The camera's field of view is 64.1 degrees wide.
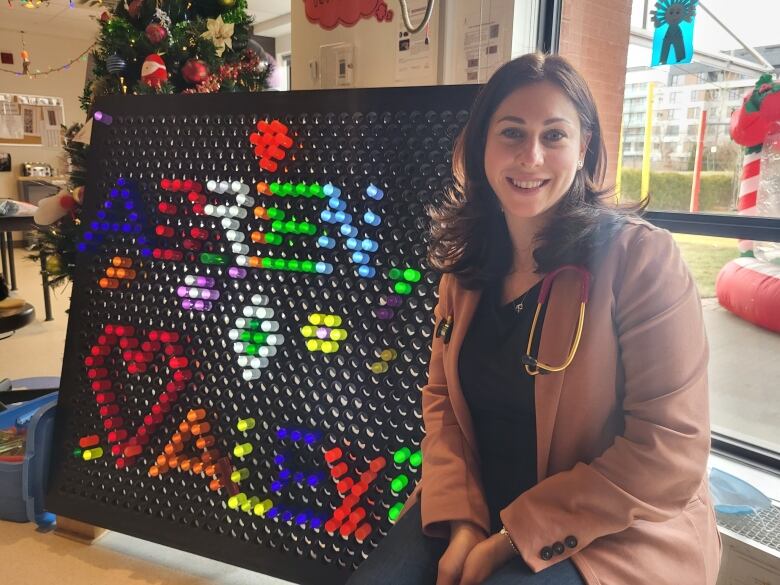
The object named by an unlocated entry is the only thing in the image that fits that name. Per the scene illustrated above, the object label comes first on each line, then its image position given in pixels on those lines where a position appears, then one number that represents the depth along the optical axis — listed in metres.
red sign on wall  2.34
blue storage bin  1.73
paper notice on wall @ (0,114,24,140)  7.38
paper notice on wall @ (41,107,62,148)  7.73
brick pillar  2.54
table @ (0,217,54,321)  3.63
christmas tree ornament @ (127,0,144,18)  1.97
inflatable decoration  2.27
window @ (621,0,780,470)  2.14
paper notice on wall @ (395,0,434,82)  2.27
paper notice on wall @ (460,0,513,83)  2.17
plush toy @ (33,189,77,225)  2.00
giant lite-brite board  1.35
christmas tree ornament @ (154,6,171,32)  1.97
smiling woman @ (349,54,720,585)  0.85
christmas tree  1.95
